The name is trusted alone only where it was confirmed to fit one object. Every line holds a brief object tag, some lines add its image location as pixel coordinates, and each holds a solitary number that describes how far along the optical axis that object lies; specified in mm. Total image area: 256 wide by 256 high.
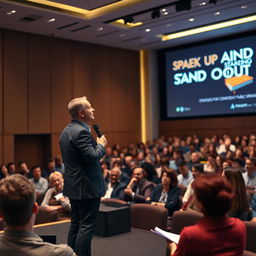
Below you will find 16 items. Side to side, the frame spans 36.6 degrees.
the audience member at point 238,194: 3047
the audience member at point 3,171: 7922
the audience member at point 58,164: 9005
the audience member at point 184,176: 6483
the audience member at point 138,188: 4977
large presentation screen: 10883
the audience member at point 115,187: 5594
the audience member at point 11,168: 8250
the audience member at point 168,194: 4273
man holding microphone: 2309
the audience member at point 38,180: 7113
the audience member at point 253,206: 3599
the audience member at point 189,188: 3742
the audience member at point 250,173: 5508
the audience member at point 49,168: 8509
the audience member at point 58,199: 3729
